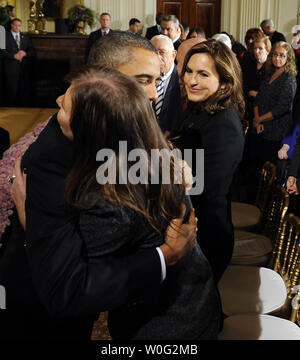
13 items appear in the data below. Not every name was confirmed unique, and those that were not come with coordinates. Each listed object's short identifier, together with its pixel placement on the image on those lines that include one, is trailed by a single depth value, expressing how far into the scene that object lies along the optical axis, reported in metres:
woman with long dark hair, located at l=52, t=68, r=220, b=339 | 1.01
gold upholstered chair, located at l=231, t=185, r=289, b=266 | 2.55
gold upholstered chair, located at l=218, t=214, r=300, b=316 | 2.14
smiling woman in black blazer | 1.91
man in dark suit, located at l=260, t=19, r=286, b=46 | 7.66
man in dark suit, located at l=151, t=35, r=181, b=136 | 2.86
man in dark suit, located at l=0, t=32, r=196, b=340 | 1.00
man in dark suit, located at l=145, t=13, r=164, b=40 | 8.60
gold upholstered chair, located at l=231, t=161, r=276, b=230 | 3.03
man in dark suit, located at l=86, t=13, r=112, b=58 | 8.55
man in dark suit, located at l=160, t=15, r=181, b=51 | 5.49
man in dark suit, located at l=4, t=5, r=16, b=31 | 8.67
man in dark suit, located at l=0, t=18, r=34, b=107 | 8.29
